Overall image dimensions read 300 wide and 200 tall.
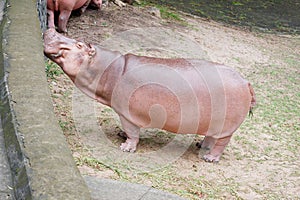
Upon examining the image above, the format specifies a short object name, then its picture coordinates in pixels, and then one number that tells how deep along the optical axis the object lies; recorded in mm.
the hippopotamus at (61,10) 9372
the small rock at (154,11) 12813
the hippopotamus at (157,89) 5912
